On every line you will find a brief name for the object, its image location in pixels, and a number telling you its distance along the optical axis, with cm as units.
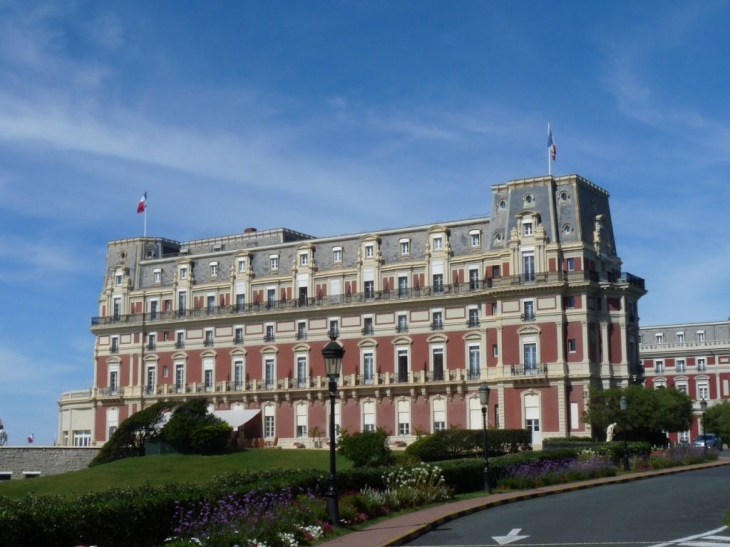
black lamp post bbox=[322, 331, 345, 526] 2356
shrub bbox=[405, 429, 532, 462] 5503
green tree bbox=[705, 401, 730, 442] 8831
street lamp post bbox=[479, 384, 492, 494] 3256
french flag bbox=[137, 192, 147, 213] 8781
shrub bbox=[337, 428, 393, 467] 5234
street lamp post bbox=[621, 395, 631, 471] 4230
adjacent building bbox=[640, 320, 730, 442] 10262
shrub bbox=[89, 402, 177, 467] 6969
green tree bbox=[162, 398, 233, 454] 6812
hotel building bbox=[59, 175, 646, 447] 6812
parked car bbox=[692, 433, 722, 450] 8238
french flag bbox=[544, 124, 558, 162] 7112
